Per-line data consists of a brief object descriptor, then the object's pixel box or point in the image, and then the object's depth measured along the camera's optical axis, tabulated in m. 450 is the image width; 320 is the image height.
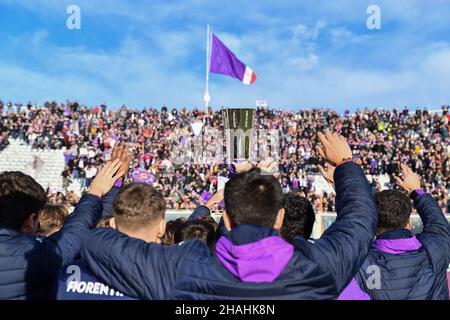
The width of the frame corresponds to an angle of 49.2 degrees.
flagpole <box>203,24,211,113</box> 25.53
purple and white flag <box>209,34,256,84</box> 20.80
